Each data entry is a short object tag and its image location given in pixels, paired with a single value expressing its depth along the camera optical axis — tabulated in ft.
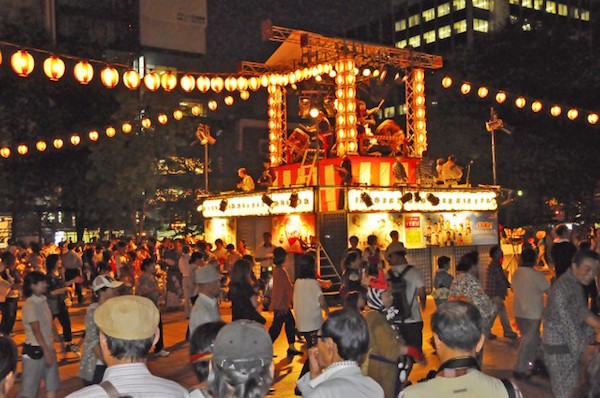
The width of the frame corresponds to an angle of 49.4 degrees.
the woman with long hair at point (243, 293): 28.09
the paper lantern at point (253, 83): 68.31
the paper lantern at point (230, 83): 62.76
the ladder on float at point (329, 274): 57.06
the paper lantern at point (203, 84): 58.44
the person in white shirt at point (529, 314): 27.35
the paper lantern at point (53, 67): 43.96
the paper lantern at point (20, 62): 41.73
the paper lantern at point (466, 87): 58.23
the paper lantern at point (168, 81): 52.80
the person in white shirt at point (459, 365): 9.71
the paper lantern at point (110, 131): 66.85
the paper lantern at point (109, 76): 47.16
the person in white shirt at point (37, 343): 21.45
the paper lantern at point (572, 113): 59.77
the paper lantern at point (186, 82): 56.39
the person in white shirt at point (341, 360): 10.51
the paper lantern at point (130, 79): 48.45
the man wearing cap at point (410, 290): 23.98
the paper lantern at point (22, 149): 66.90
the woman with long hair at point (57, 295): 34.06
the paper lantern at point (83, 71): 46.37
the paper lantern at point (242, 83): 64.85
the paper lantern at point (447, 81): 58.29
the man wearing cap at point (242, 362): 8.95
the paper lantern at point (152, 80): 51.04
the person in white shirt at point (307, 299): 30.25
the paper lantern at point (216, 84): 59.98
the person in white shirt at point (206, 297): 21.88
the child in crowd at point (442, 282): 27.94
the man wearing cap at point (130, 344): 9.07
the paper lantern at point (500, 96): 59.00
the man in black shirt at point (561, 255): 34.68
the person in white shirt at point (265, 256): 57.21
